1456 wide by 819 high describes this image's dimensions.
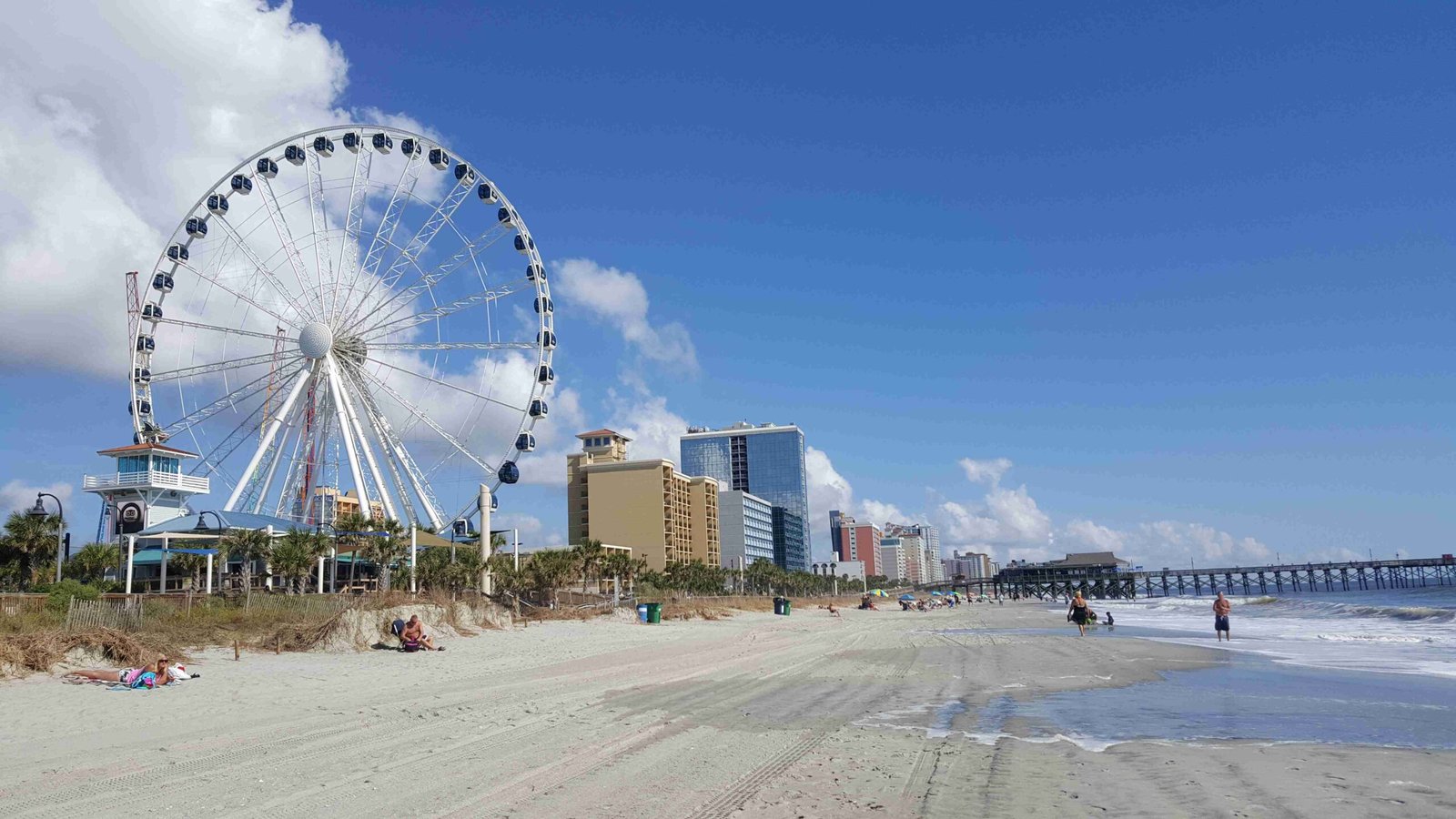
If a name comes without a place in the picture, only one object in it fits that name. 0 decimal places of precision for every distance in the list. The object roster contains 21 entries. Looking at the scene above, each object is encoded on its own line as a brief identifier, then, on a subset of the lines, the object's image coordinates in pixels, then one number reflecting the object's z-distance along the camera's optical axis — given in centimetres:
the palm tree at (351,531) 4434
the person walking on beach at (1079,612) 3281
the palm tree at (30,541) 3756
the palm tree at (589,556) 5900
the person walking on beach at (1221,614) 2961
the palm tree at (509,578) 4922
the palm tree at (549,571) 5225
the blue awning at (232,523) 4712
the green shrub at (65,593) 2214
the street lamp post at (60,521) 3475
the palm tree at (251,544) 4303
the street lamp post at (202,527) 4775
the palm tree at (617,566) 6294
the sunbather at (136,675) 1495
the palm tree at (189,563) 4697
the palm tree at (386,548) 4225
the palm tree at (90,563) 4419
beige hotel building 11838
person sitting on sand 2345
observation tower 4731
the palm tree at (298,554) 4022
